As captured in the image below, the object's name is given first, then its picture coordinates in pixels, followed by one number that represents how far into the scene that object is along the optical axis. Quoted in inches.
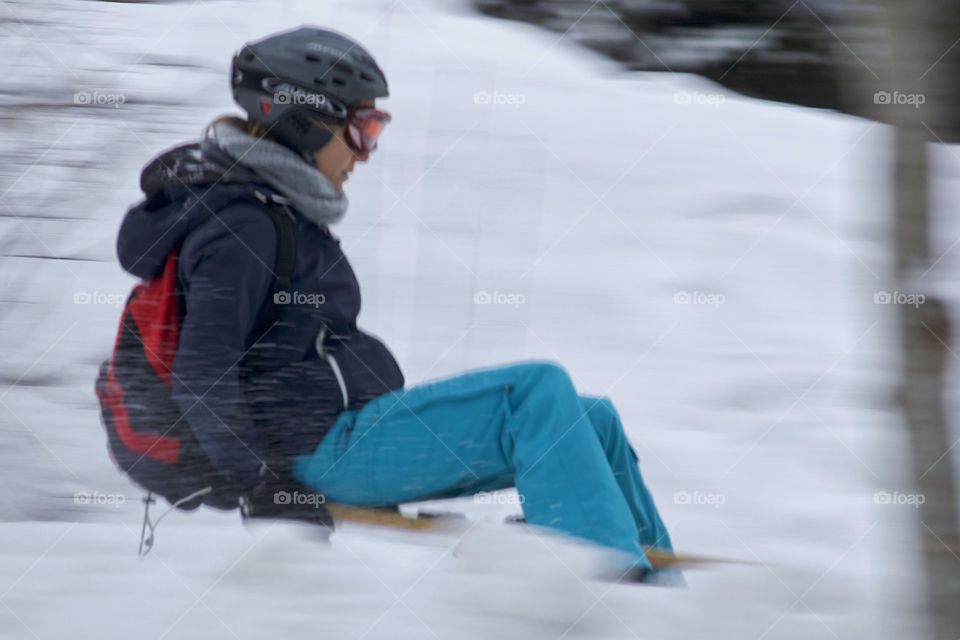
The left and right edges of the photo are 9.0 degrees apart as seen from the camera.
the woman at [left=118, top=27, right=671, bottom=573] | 388.0
